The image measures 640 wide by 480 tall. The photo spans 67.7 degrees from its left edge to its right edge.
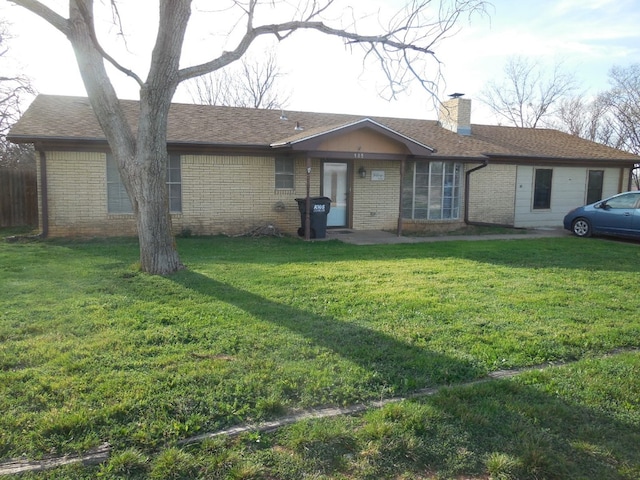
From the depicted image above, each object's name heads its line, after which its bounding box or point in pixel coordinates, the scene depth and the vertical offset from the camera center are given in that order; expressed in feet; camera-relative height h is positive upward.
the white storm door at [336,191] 49.21 +0.66
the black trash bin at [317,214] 42.22 -1.51
